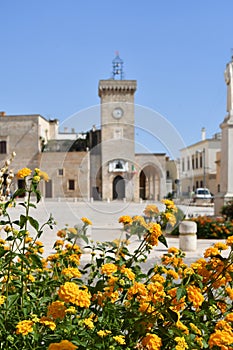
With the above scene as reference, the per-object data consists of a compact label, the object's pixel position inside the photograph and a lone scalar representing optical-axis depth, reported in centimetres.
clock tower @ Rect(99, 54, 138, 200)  3916
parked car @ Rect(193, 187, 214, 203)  2975
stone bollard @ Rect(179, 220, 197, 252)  788
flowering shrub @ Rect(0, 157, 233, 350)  147
